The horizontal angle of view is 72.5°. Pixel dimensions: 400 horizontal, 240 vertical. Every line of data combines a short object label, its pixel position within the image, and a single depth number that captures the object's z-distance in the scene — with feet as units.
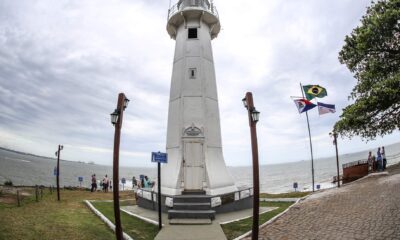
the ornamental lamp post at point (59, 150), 68.05
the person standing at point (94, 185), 91.72
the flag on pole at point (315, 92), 65.67
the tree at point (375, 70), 41.29
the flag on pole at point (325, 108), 65.36
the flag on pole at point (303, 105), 69.62
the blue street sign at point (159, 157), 33.81
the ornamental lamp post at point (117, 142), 28.19
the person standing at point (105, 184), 92.46
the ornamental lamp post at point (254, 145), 26.63
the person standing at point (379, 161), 72.89
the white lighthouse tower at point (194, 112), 47.65
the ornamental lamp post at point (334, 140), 66.90
